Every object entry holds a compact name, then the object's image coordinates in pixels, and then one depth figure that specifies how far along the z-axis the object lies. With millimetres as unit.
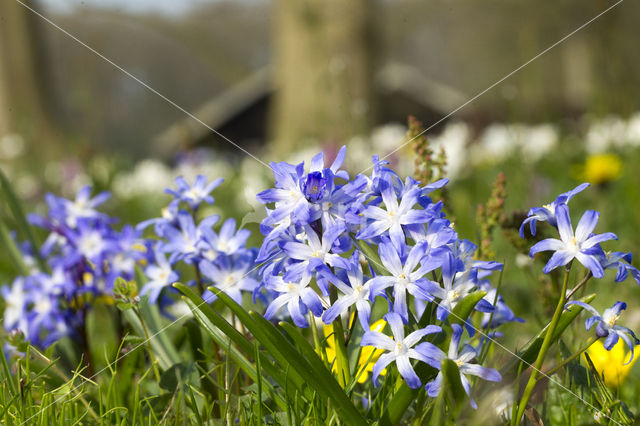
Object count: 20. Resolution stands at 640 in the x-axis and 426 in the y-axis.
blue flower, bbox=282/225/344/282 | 731
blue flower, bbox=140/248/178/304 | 827
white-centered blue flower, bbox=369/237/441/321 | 729
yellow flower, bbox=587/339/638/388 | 825
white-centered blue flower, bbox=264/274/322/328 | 736
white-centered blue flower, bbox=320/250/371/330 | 730
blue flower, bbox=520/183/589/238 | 737
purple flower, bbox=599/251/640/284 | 733
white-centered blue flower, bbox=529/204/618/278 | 727
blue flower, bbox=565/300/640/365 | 738
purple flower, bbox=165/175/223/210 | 832
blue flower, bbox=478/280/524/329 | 795
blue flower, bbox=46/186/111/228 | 917
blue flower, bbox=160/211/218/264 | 809
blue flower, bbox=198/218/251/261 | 806
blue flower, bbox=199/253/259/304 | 798
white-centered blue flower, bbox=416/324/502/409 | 730
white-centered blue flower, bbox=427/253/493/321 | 733
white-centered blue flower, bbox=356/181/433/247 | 737
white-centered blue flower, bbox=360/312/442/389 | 727
